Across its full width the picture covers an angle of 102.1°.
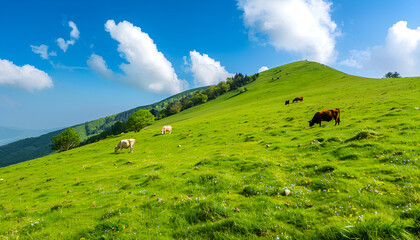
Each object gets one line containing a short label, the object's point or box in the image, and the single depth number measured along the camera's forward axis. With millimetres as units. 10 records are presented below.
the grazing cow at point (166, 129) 39250
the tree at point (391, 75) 123750
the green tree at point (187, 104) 155400
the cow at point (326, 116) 18578
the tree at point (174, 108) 154550
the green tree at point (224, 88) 163350
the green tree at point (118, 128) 140750
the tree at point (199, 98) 153375
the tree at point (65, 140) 80938
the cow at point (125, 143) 26547
